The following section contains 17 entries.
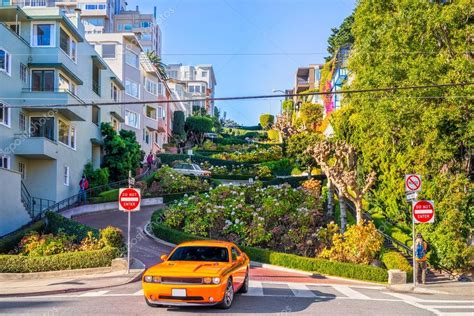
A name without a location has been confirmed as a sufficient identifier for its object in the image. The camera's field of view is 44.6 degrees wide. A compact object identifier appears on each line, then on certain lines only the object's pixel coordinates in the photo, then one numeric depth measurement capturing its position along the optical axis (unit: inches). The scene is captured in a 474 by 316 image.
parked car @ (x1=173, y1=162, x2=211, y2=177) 1860.2
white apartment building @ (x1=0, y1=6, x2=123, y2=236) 1136.8
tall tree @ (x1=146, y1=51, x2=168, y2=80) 2987.2
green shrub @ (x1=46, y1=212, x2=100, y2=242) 918.4
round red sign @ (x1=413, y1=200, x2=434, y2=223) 748.0
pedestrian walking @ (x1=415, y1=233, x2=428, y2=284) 809.5
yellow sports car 451.5
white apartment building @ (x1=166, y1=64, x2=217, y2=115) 5216.5
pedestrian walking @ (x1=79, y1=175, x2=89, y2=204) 1362.0
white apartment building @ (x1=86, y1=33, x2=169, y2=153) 1998.0
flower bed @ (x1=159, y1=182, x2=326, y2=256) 1007.0
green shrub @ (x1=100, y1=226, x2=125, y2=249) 837.8
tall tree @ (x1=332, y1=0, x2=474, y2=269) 954.7
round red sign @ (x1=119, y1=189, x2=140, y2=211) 734.5
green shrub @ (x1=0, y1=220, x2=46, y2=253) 859.3
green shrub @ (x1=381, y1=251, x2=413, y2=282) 847.4
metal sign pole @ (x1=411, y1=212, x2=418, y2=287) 757.9
